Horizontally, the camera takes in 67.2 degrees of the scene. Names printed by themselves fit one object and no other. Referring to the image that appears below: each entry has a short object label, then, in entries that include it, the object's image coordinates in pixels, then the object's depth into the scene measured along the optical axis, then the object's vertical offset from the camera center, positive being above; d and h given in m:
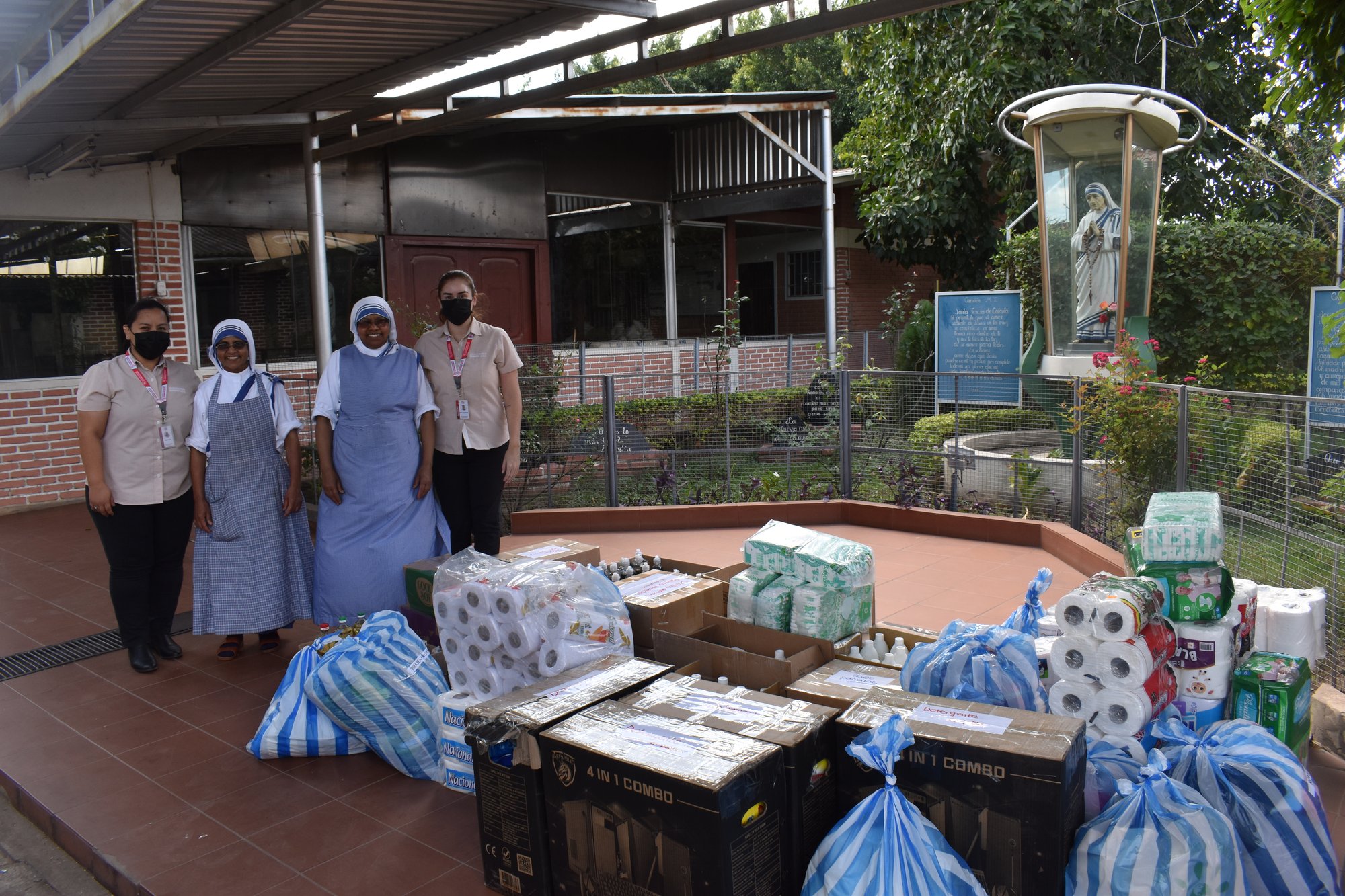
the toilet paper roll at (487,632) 3.37 -0.92
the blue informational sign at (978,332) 9.41 +0.15
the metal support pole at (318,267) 7.73 +0.73
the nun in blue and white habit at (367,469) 4.72 -0.51
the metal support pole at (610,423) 7.95 -0.54
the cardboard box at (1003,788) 2.31 -1.04
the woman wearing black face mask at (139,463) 4.53 -0.45
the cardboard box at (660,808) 2.30 -1.08
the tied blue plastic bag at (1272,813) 2.48 -1.16
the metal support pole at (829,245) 12.60 +1.33
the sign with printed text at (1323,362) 6.99 -0.14
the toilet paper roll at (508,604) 3.33 -0.82
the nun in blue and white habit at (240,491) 4.69 -0.60
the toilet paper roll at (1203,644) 3.07 -0.91
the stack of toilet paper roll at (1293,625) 3.43 -0.96
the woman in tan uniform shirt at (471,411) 4.96 -0.26
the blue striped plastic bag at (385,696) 3.61 -1.21
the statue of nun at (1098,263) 9.94 +0.81
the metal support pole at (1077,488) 6.79 -0.96
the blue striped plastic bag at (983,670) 2.84 -0.92
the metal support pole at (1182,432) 5.35 -0.47
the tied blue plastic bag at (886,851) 2.27 -1.15
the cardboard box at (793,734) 2.52 -0.99
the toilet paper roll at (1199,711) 3.09 -1.12
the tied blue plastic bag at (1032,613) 3.45 -0.91
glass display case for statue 9.65 +1.32
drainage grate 4.94 -1.45
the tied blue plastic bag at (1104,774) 2.62 -1.11
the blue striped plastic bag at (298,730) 3.81 -1.39
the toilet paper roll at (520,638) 3.31 -0.92
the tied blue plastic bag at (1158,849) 2.28 -1.15
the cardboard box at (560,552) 4.51 -0.90
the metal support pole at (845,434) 7.87 -0.66
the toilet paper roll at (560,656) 3.33 -0.99
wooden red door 11.17 +0.90
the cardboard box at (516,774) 2.71 -1.14
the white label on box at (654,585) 4.07 -0.95
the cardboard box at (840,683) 3.06 -1.05
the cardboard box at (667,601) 3.84 -0.96
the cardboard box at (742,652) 3.29 -1.04
